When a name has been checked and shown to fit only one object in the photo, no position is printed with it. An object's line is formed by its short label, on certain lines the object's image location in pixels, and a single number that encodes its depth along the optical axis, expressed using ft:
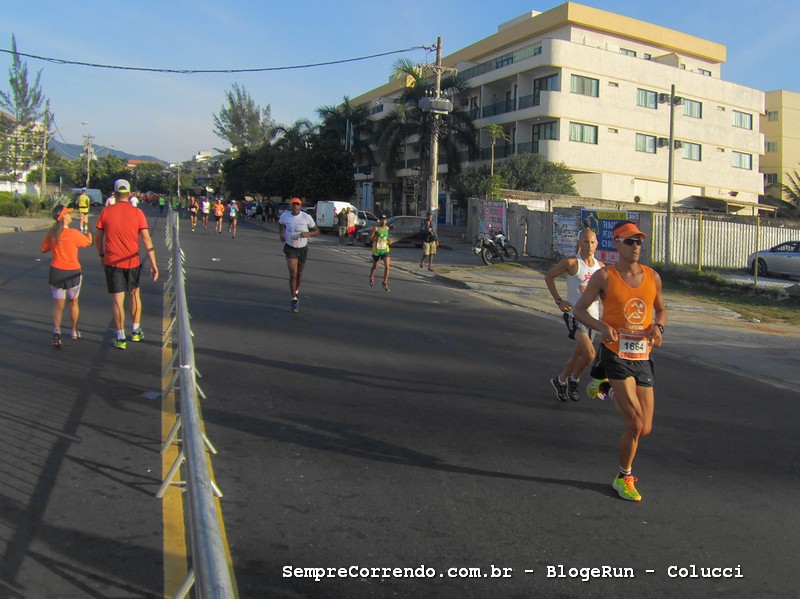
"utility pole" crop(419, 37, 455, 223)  103.80
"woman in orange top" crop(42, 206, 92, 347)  28.58
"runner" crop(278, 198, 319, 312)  40.01
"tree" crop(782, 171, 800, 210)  177.74
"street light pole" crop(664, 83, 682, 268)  72.84
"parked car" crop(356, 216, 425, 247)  110.73
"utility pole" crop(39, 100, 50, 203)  159.00
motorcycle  81.92
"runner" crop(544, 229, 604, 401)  23.11
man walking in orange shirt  27.55
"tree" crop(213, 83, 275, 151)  317.22
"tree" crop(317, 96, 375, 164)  200.03
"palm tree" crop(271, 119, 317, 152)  211.20
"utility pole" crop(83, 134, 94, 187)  313.53
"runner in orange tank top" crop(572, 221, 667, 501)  16.17
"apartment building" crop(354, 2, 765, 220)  150.61
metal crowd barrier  7.38
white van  137.08
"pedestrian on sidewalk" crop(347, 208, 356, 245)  111.14
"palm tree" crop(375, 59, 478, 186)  144.97
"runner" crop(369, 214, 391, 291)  52.90
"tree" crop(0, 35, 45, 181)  150.61
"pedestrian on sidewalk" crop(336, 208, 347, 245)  111.96
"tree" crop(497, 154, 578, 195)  139.33
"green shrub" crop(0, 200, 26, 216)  132.48
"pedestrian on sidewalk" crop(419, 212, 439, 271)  74.08
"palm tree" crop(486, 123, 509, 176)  136.22
